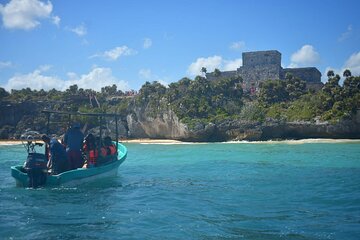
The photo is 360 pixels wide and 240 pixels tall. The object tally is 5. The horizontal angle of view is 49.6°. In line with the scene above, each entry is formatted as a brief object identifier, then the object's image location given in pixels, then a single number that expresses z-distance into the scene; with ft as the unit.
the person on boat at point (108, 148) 57.05
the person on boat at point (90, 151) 52.44
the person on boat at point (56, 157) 48.44
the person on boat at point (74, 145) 51.70
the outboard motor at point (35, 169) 45.96
